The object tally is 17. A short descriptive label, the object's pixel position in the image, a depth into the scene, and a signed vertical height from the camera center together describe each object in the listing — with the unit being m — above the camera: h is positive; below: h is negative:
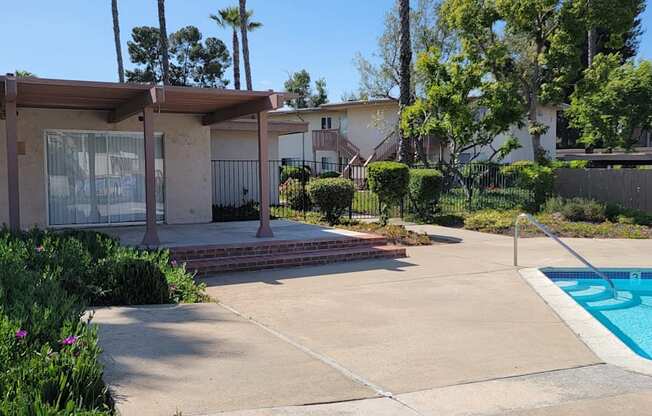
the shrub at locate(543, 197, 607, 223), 17.62 -0.82
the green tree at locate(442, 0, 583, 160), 19.77 +4.99
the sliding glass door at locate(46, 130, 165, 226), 14.27 +0.41
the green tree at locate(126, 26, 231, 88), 48.69 +11.33
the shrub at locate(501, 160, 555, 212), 19.44 +0.09
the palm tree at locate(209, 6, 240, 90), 34.41 +10.13
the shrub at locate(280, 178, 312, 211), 19.30 -0.23
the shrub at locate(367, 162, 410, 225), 16.11 +0.18
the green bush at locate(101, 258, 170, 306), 7.55 -1.15
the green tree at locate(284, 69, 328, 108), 56.64 +9.76
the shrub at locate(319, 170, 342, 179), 28.36 +0.71
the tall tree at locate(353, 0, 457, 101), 30.62 +7.35
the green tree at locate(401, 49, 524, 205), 20.02 +2.74
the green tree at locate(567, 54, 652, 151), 22.75 +2.94
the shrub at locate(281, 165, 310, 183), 25.59 +0.78
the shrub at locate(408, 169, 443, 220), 17.92 -0.09
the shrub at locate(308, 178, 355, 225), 15.84 -0.16
